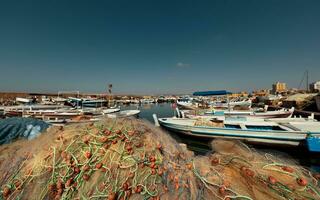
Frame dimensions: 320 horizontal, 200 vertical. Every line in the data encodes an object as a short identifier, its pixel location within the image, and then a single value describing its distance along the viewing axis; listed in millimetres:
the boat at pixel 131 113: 18752
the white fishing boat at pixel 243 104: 31519
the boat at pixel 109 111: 18016
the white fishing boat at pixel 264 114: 14636
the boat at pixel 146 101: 68625
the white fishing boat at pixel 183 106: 29406
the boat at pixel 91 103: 33559
